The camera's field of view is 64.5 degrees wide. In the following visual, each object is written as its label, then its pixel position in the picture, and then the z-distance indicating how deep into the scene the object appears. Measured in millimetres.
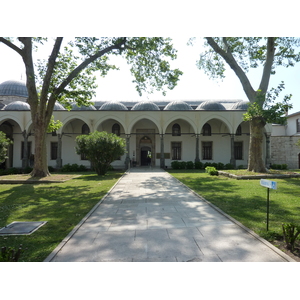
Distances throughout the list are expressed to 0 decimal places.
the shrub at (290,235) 3785
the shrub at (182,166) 24188
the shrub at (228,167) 23758
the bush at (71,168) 22875
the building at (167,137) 25188
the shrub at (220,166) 23828
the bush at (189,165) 24234
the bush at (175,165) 24203
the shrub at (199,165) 24062
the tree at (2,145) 15641
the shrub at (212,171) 17369
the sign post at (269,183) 4414
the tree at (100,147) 16406
